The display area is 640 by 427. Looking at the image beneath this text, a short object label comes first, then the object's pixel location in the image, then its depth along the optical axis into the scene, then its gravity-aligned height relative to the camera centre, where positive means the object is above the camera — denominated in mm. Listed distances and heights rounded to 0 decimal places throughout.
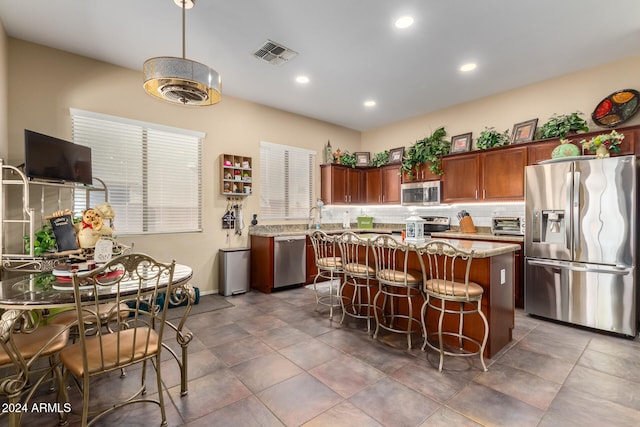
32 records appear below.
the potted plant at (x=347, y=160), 6195 +1131
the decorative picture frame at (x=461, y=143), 4953 +1190
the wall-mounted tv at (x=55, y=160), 2719 +567
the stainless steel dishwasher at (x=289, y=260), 4707 -740
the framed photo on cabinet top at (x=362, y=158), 6496 +1223
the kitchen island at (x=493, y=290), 2559 -690
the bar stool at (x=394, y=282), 2766 -635
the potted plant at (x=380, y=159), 6141 +1152
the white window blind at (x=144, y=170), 3701 +620
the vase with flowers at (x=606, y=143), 3299 +786
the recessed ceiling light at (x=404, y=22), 2863 +1876
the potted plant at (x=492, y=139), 4449 +1115
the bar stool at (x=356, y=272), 3145 -616
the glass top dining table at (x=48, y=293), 1524 -428
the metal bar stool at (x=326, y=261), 3455 -555
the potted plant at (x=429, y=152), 5141 +1083
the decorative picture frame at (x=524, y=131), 4188 +1171
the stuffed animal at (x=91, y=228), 2137 -83
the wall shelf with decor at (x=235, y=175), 4664 +647
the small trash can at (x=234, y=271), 4531 -862
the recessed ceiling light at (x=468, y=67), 3771 +1882
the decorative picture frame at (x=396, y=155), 5930 +1197
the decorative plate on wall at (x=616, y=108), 3486 +1248
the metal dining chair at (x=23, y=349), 1450 -747
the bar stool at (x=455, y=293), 2359 -640
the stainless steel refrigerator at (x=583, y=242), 3008 -320
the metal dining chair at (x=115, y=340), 1516 -746
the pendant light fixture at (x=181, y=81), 2064 +967
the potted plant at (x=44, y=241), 2902 -238
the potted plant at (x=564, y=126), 3715 +1109
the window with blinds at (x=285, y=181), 5281 +629
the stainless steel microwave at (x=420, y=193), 5176 +376
